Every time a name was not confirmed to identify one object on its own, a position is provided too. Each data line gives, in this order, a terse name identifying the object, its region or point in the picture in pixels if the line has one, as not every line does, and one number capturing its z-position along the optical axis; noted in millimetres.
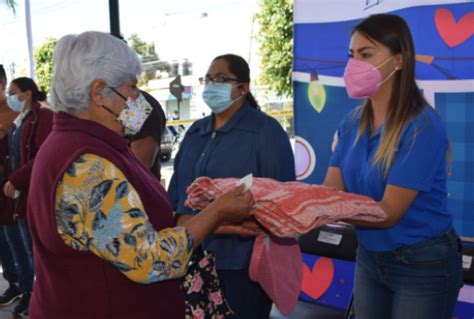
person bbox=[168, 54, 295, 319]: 2428
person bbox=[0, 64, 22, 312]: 3879
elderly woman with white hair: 1227
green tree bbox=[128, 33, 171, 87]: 37906
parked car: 14969
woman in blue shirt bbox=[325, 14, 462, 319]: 1599
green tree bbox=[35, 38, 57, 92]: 23859
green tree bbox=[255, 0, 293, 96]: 9589
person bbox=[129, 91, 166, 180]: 2896
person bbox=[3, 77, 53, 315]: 3527
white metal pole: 6688
